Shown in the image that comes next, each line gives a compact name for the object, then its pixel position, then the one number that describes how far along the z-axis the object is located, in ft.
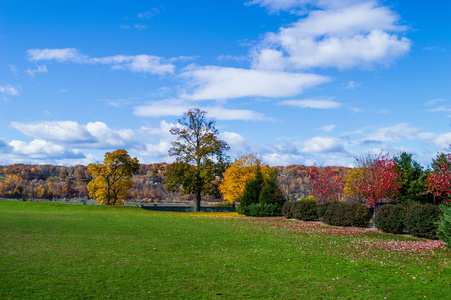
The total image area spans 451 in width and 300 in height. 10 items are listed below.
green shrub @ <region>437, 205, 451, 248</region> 39.63
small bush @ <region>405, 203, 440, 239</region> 53.01
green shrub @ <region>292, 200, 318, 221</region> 90.24
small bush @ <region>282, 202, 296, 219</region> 99.55
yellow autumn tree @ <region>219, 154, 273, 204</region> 136.15
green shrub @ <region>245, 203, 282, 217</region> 112.88
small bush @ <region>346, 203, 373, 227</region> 73.10
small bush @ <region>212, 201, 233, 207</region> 183.03
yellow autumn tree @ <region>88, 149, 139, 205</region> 173.54
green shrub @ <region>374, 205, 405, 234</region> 60.44
